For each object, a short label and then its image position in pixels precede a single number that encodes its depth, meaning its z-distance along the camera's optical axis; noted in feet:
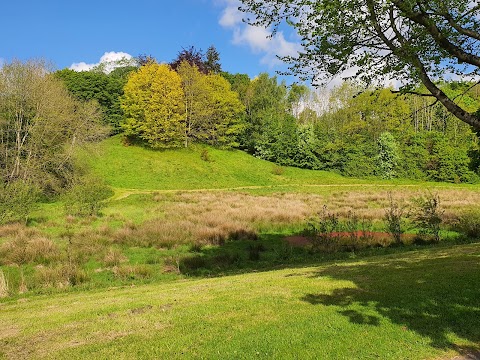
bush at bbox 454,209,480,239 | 61.25
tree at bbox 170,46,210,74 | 232.00
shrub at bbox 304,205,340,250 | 57.78
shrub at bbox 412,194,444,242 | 58.54
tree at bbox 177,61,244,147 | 199.41
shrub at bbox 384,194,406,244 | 57.93
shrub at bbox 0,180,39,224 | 71.97
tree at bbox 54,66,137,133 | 220.64
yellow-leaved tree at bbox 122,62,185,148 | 183.93
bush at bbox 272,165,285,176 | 189.47
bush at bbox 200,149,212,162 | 186.39
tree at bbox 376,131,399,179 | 194.59
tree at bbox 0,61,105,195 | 105.70
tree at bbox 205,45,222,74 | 255.70
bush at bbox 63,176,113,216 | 84.94
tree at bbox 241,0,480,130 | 22.47
